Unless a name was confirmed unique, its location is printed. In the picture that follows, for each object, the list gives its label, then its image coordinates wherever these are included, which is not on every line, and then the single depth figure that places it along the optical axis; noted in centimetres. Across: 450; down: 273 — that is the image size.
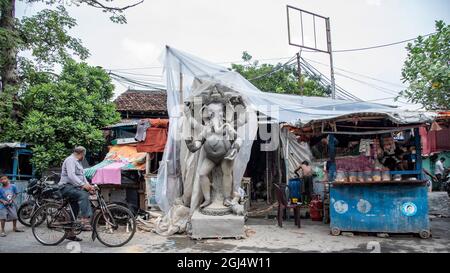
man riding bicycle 610
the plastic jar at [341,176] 678
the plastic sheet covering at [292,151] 1165
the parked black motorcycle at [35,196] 824
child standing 710
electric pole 1572
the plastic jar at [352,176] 664
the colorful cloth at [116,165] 1000
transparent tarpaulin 760
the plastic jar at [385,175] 642
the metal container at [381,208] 622
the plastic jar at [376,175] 644
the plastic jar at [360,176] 661
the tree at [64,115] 1099
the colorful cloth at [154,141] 1017
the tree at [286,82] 1842
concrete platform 636
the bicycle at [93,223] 593
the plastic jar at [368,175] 656
